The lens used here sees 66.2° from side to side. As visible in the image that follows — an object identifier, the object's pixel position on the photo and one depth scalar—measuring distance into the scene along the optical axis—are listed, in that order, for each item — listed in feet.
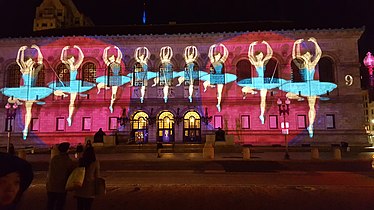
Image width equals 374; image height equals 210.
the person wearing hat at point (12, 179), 6.49
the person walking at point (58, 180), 19.48
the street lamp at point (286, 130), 69.37
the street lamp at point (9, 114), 87.10
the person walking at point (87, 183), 18.40
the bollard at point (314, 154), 67.82
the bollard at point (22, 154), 66.35
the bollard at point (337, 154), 67.56
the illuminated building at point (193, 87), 112.16
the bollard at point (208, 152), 71.10
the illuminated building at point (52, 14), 288.30
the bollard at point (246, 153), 68.59
